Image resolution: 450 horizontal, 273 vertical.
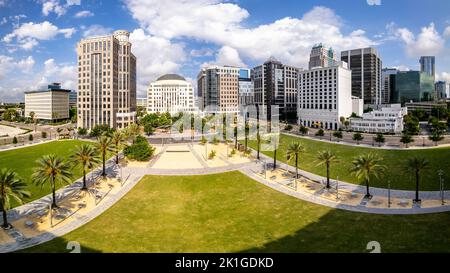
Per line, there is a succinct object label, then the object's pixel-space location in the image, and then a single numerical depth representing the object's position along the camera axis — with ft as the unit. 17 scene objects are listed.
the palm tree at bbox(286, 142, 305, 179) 188.75
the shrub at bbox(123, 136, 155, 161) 230.27
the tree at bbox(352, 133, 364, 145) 277.19
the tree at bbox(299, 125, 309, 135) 347.36
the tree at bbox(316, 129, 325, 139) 322.53
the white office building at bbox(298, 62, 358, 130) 462.19
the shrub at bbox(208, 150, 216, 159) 239.38
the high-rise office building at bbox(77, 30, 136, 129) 433.89
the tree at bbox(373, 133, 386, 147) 259.19
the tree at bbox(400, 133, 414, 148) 242.78
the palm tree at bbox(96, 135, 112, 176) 192.34
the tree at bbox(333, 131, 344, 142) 295.85
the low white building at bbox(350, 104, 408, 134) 379.37
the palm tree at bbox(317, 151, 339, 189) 171.32
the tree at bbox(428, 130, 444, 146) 250.08
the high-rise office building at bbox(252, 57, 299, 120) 630.33
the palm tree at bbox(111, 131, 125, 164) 216.95
